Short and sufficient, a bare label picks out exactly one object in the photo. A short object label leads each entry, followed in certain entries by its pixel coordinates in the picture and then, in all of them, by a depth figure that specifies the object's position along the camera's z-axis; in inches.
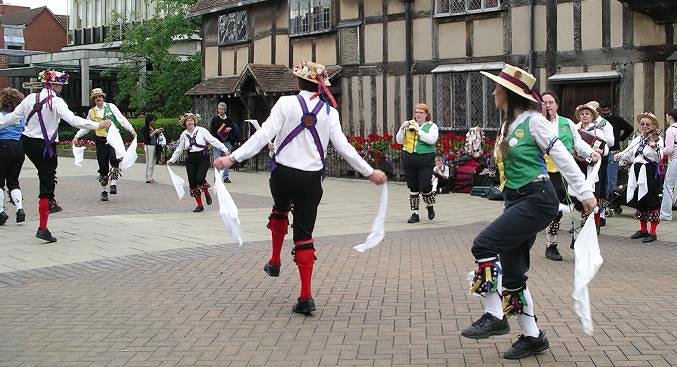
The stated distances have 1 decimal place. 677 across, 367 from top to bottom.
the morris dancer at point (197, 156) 550.0
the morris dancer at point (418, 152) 490.3
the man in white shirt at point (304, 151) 256.5
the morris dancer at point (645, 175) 432.5
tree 1392.7
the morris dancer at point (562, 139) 343.0
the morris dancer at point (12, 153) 456.8
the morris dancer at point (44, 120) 409.1
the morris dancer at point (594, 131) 419.5
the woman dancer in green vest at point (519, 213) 210.5
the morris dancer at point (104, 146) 602.2
